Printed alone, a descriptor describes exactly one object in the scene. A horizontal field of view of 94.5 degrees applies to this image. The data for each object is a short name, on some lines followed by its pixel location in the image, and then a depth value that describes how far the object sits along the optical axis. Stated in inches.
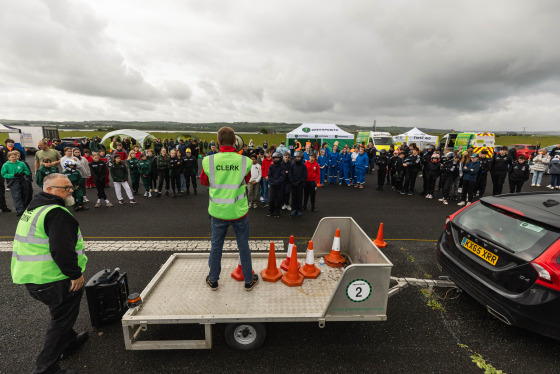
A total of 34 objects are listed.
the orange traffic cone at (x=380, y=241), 222.2
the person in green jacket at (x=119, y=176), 353.7
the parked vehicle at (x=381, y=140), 838.5
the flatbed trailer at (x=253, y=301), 110.0
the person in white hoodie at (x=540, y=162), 487.9
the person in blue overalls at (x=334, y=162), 526.3
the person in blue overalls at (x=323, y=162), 516.4
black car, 105.3
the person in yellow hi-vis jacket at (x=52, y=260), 93.2
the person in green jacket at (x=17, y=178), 283.9
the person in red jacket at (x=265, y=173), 361.1
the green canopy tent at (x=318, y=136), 736.3
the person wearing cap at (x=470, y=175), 359.0
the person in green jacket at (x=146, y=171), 400.2
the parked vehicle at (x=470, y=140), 809.5
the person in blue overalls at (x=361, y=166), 483.7
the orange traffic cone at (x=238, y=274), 144.2
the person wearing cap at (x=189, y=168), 405.7
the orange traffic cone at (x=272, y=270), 145.5
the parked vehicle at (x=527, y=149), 877.5
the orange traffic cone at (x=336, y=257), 164.0
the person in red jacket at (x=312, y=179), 326.3
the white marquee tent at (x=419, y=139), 898.1
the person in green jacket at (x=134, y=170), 414.4
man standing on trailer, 122.2
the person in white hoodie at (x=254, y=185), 338.0
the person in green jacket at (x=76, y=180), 307.8
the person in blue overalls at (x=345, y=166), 508.2
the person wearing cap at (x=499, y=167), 376.5
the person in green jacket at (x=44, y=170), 303.7
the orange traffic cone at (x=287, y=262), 156.1
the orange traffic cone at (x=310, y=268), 148.9
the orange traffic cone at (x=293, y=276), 140.3
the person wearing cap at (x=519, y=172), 379.2
